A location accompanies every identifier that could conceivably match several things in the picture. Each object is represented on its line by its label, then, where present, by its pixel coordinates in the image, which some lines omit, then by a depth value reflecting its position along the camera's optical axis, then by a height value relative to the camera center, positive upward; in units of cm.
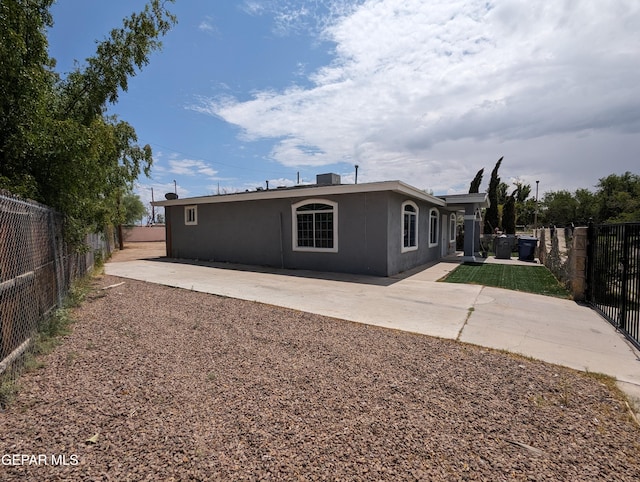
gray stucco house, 987 -4
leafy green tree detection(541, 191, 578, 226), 4656 +153
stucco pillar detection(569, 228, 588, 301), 722 -97
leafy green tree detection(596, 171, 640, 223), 3243 +284
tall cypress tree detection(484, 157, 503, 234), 2548 +124
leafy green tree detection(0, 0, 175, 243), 459 +186
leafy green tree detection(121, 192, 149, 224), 3070 +194
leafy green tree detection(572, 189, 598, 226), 4299 +203
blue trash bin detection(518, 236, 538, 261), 1505 -125
